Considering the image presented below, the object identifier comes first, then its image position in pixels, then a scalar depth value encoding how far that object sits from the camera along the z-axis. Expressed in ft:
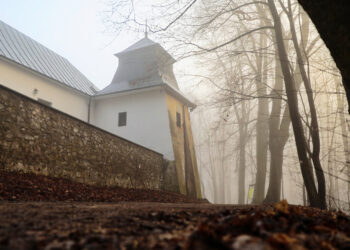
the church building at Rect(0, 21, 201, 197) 45.14
